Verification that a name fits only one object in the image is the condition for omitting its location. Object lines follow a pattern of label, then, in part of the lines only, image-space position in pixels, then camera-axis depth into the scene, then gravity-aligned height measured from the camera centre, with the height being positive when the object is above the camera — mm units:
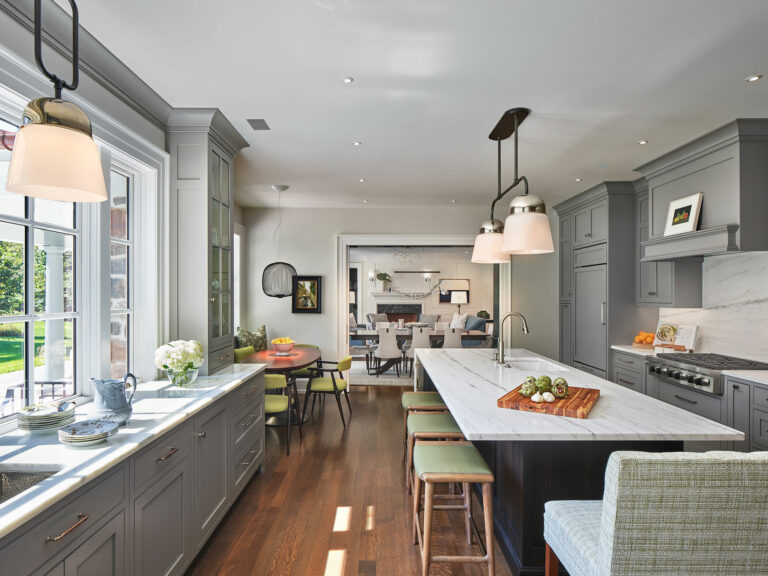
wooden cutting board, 1899 -523
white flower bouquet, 2412 -381
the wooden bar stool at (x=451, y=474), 1896 -809
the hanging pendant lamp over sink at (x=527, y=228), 2436 +373
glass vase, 2460 -485
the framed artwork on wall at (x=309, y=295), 6129 -32
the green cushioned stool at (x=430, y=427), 2439 -800
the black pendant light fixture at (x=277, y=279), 5566 +180
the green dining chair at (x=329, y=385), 4461 -977
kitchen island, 1679 -569
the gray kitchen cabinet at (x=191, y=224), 2865 +460
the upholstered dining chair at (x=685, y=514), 1187 -628
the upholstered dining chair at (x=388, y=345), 6938 -853
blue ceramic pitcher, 1793 -465
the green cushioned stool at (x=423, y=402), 2983 -802
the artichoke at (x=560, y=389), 2109 -480
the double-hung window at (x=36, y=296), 1819 -16
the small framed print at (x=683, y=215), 3365 +638
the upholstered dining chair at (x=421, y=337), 6844 -709
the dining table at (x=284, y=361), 4055 -694
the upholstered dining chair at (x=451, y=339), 6855 -742
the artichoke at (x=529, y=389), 2139 -487
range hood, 2998 +802
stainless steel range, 3143 -592
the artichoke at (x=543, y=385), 2119 -458
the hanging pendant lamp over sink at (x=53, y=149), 1119 +386
